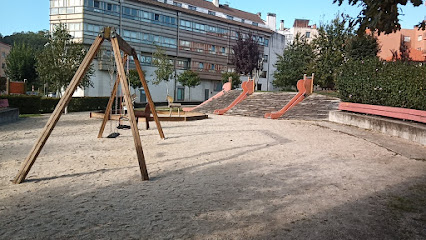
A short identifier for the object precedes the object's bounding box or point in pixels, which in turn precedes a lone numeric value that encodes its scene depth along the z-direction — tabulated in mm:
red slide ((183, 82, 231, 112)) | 31234
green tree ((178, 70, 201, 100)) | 49688
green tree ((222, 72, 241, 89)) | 51934
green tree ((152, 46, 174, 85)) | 43569
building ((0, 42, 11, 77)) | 74438
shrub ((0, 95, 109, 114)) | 21016
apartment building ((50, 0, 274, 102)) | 42312
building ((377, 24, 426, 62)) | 51156
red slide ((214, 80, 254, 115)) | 27106
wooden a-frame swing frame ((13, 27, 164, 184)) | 5469
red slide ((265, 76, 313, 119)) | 22361
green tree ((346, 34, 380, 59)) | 32969
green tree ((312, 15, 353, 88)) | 34031
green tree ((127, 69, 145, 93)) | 41375
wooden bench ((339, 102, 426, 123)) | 10779
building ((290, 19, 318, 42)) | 82875
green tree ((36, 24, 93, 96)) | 21531
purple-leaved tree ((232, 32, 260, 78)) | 55156
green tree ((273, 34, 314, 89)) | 42272
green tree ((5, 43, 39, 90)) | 48719
